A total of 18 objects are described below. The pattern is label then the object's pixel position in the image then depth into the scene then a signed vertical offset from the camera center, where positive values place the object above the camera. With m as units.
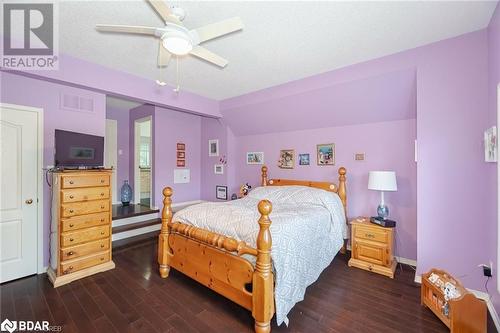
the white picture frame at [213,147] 5.31 +0.46
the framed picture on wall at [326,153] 3.79 +0.23
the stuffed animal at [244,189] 4.64 -0.47
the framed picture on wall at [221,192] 5.16 -0.59
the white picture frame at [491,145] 1.90 +0.20
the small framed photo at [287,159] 4.26 +0.15
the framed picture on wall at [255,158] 4.73 +0.19
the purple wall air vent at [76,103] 3.01 +0.88
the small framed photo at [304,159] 4.07 +0.14
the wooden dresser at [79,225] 2.63 -0.73
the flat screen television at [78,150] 2.70 +0.22
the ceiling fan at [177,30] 1.61 +1.03
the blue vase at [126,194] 5.19 -0.63
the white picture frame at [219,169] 5.23 -0.05
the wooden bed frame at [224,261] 1.83 -0.94
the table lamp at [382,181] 2.89 -0.18
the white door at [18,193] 2.62 -0.32
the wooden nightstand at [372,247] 2.85 -1.06
